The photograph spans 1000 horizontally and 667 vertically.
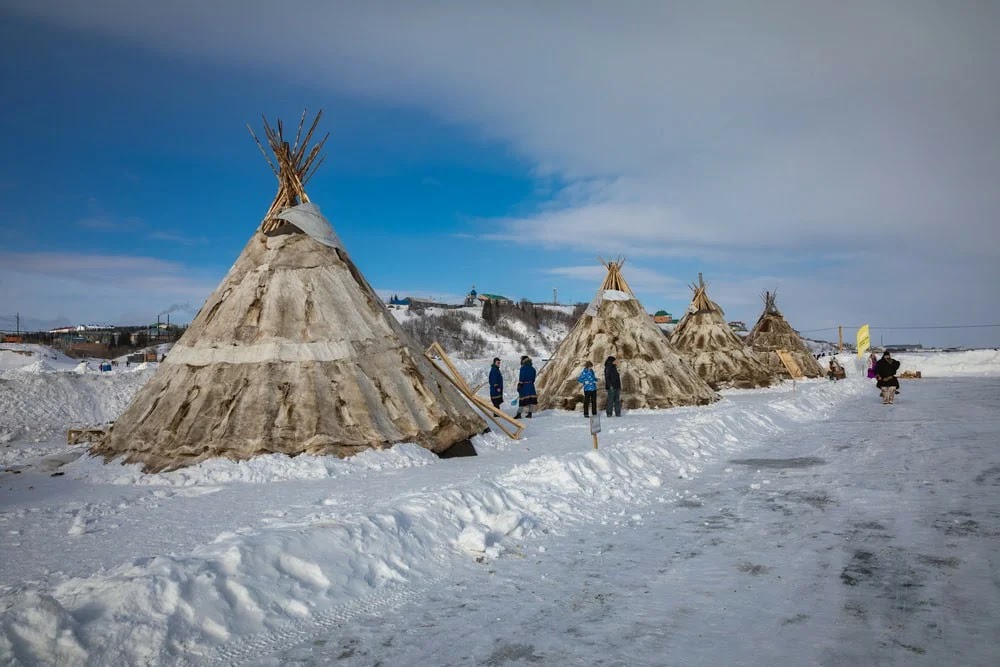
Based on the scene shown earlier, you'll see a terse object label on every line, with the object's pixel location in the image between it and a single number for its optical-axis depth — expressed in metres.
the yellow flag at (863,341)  39.41
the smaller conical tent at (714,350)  31.45
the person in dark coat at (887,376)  21.86
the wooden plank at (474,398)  13.84
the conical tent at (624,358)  21.12
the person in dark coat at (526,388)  18.09
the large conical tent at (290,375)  10.72
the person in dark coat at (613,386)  18.73
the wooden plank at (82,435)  14.24
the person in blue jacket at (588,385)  17.59
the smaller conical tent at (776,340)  41.38
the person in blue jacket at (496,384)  17.83
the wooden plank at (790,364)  40.38
